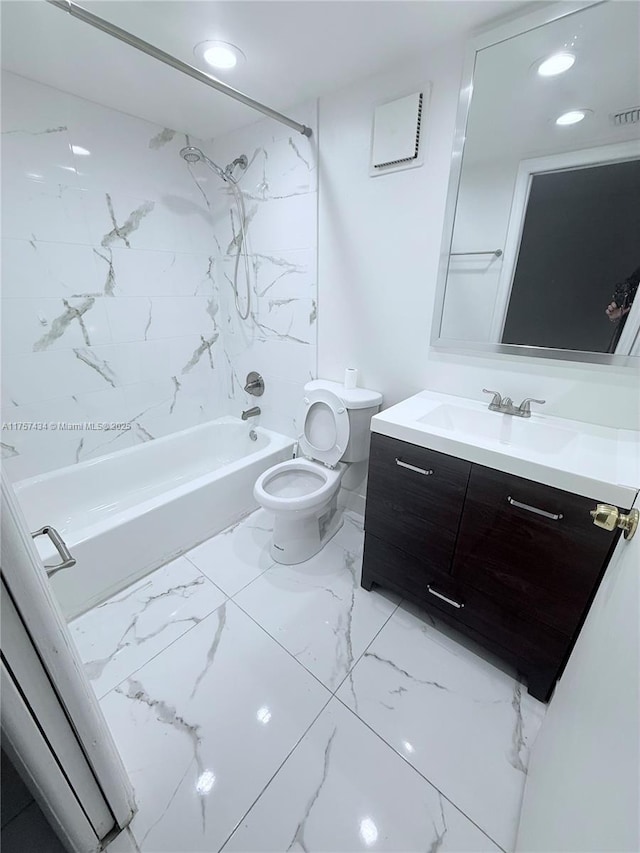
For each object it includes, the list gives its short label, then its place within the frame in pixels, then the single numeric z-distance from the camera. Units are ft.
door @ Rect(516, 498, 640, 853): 1.51
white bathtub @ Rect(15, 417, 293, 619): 4.92
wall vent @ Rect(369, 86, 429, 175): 4.56
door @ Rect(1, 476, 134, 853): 1.85
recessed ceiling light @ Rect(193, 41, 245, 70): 4.27
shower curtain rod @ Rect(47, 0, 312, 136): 3.15
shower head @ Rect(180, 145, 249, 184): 5.89
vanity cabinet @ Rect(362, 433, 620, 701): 3.25
